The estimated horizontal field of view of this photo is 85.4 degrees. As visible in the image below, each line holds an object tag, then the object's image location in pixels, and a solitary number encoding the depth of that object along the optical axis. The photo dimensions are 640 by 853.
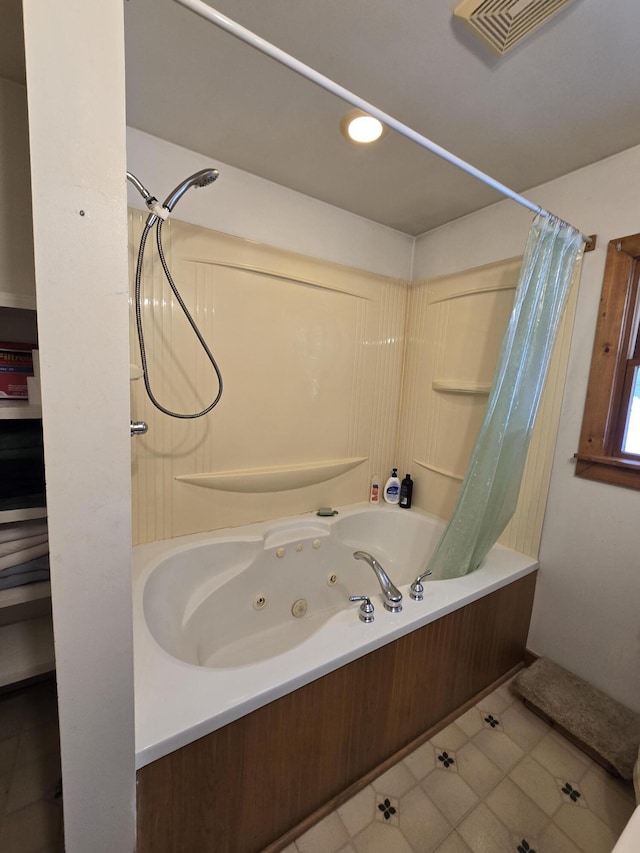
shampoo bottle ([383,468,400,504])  2.15
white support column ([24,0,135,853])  0.48
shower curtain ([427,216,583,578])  1.31
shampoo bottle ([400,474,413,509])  2.11
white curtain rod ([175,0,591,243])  0.65
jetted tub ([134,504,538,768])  0.82
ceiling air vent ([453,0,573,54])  0.79
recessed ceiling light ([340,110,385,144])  1.11
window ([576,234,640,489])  1.30
